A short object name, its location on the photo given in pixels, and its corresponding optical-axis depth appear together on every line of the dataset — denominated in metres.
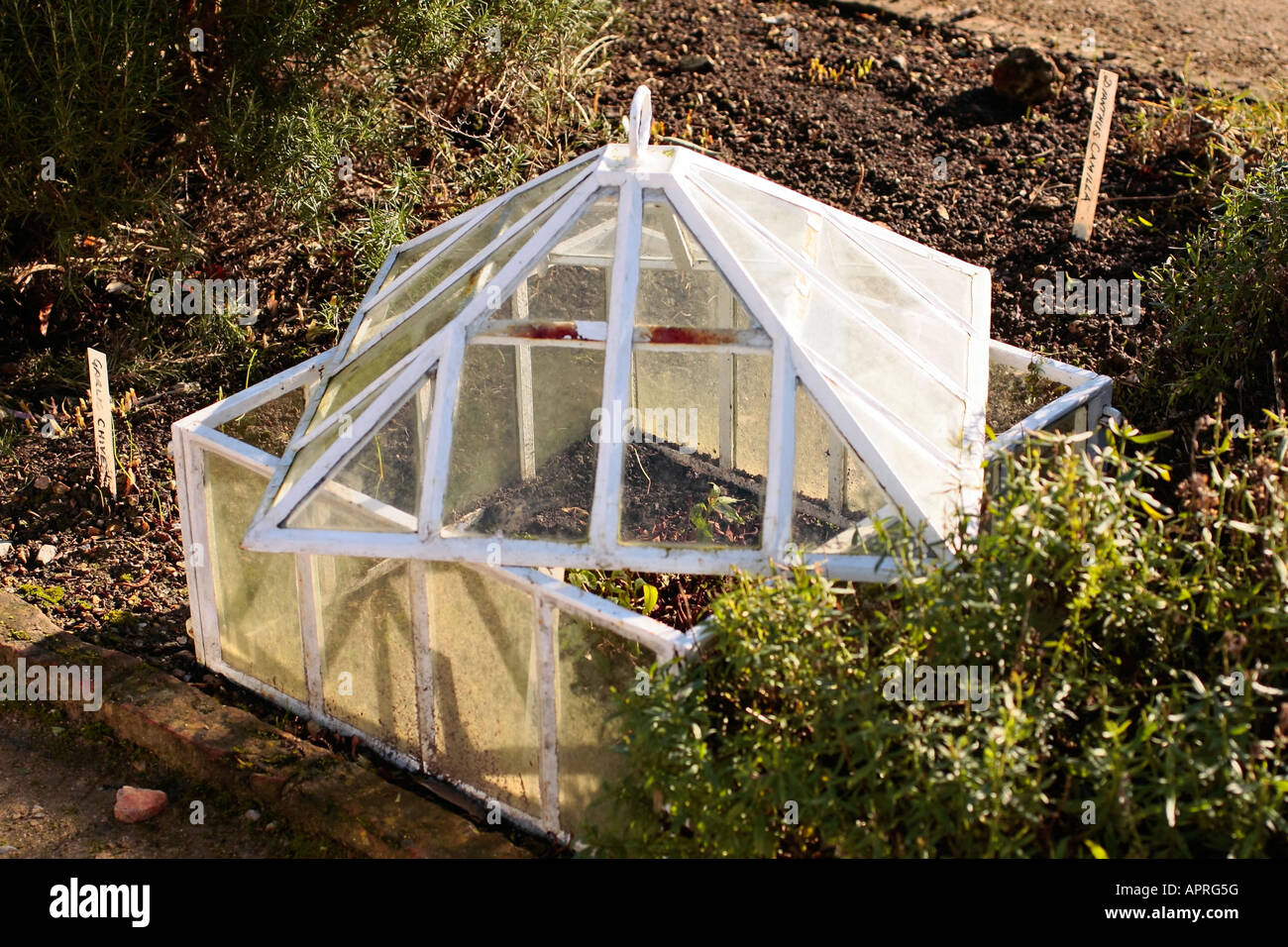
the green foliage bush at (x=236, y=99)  4.98
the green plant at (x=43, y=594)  4.88
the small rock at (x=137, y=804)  4.08
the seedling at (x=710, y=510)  3.67
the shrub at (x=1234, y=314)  4.87
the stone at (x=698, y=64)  7.64
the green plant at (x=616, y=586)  4.28
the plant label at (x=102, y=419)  4.86
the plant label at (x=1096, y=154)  5.70
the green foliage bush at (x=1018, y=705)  2.86
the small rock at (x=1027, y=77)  7.12
